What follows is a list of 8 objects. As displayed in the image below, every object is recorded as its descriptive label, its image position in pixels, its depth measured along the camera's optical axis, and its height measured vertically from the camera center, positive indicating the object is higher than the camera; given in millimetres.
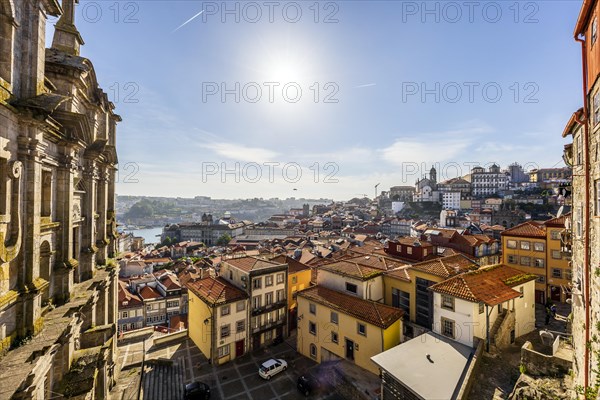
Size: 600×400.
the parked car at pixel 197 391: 19531 -14063
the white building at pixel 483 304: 17734 -7456
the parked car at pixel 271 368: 22531 -14416
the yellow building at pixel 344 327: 20453 -10582
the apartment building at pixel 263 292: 26797 -9500
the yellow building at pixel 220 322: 24531 -11621
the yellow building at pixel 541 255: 30531 -6756
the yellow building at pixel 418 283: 22156 -7458
